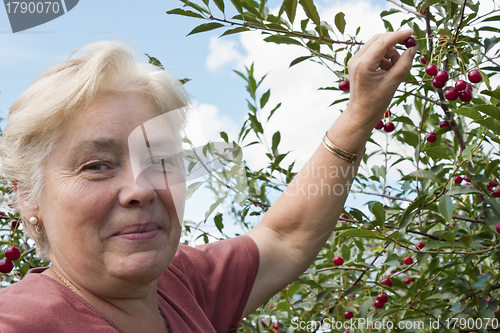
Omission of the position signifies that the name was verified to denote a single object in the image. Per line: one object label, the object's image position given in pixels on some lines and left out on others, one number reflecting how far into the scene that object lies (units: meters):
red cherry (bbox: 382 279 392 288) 1.79
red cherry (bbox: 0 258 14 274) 1.52
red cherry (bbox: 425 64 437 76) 1.36
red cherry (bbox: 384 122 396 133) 1.72
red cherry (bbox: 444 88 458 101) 1.39
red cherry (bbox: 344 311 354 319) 2.07
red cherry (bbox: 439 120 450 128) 1.68
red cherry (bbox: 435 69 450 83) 1.30
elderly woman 0.89
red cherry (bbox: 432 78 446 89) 1.32
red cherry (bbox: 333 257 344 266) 1.74
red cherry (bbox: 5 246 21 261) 1.51
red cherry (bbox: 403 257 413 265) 1.85
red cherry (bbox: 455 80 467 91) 1.38
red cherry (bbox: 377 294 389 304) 1.90
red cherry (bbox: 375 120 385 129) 1.65
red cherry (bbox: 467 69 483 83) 1.41
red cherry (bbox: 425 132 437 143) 1.73
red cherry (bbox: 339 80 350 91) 1.42
